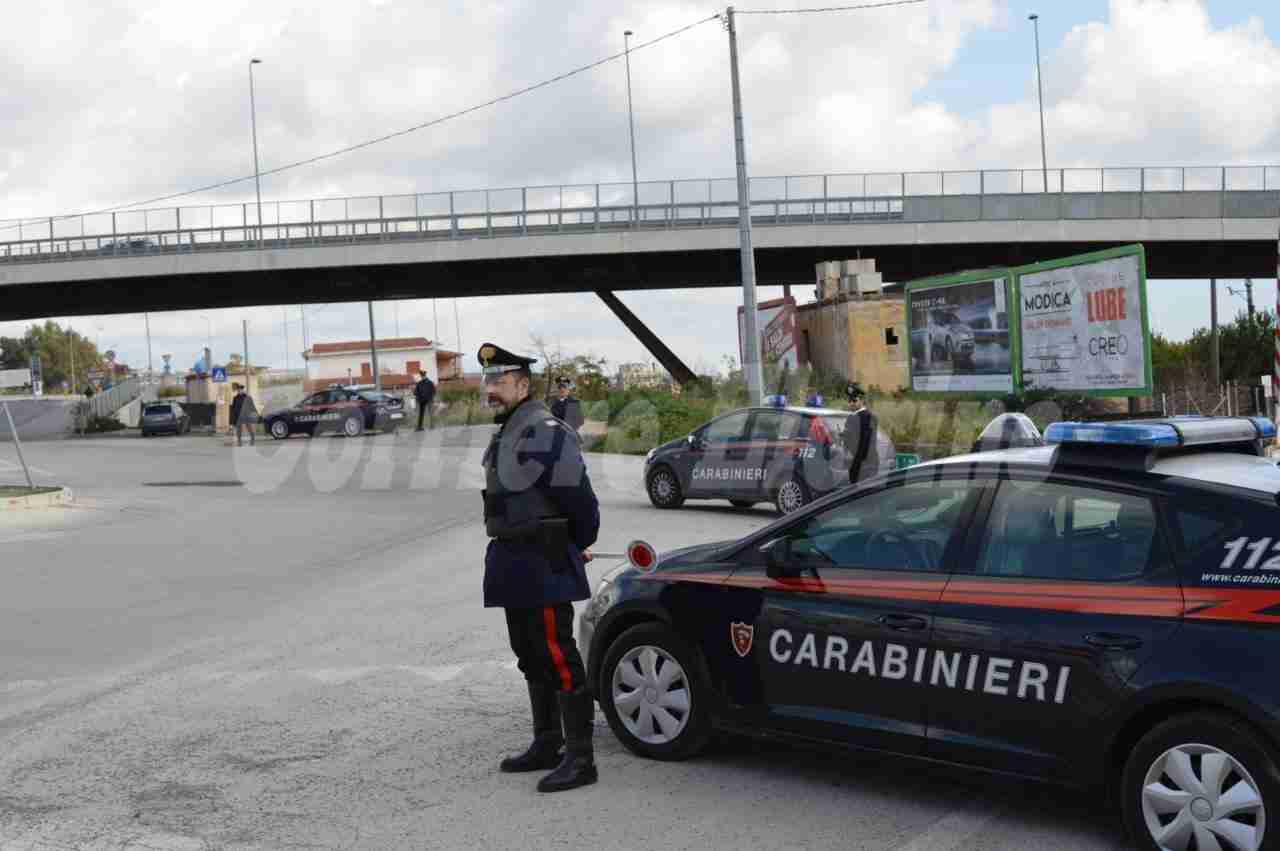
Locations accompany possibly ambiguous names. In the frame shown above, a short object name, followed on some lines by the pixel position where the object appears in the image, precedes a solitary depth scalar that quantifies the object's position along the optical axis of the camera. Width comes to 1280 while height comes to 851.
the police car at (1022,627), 4.43
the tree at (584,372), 43.09
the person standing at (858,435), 15.07
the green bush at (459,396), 48.32
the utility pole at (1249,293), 66.38
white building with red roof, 118.88
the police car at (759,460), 16.06
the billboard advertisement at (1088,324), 24.92
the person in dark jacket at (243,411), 37.69
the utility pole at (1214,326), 53.44
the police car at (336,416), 41.66
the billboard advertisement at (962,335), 29.56
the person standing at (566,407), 19.29
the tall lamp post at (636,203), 45.47
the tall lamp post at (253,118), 46.97
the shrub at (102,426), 59.22
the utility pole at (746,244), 26.58
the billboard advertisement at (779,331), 43.56
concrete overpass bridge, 44.72
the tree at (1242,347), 58.97
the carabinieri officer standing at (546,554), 5.70
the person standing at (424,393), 39.72
